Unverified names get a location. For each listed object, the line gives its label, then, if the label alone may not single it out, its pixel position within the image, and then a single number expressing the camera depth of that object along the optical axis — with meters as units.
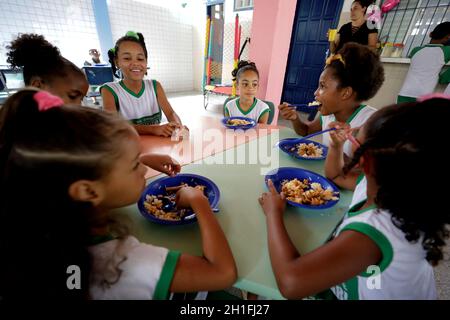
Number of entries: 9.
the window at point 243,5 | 5.41
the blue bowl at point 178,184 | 0.63
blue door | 4.09
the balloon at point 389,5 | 3.45
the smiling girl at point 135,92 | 1.53
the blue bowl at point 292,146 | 1.15
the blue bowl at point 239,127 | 1.54
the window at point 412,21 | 3.26
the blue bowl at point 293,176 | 0.88
